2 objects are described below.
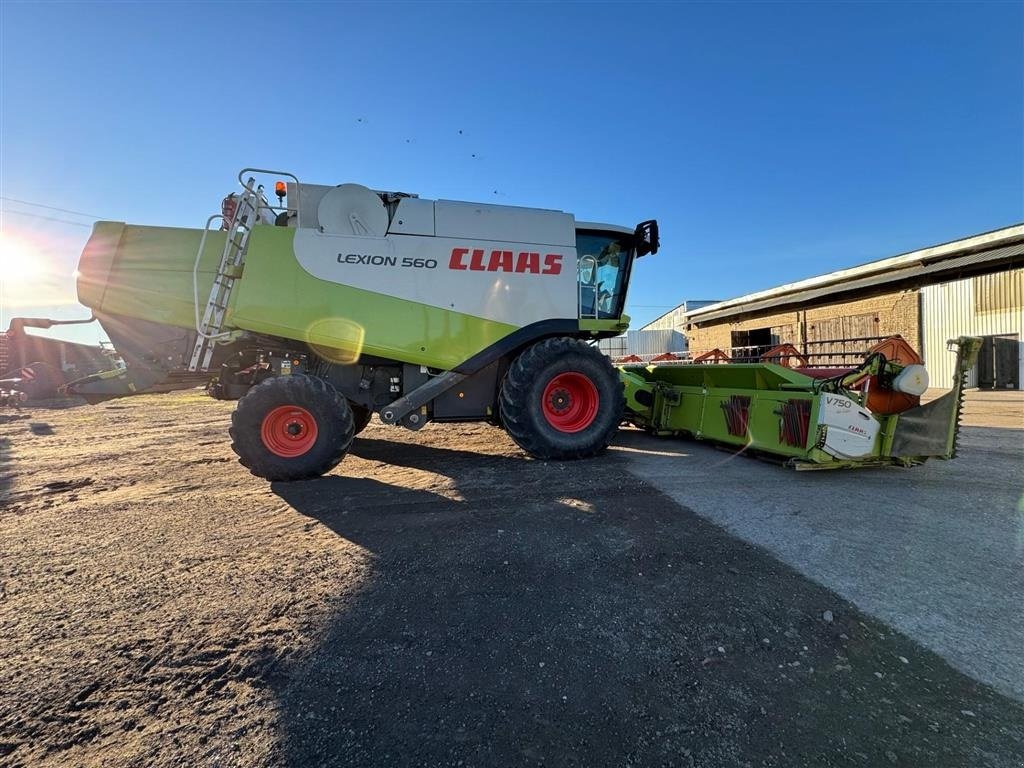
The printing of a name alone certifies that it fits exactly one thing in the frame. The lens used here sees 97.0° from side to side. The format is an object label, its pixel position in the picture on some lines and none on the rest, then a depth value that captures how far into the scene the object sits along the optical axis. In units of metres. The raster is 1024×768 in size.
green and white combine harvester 4.65
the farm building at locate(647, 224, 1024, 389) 14.91
